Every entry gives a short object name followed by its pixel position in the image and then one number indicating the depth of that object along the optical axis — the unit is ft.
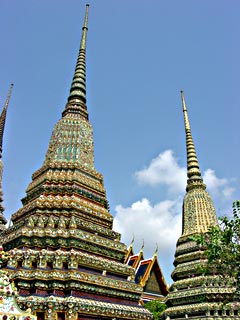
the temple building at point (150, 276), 83.56
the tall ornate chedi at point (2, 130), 81.11
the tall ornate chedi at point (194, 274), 56.90
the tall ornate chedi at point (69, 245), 40.16
